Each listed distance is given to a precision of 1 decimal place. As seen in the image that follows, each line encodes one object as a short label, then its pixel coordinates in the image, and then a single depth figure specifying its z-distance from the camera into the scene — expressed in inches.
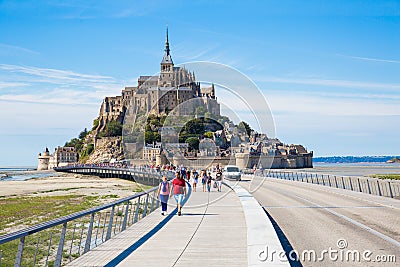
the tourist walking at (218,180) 1306.8
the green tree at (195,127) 4850.9
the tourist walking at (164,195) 702.5
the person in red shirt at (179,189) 700.7
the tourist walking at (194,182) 1301.4
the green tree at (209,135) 5257.9
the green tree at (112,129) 7377.0
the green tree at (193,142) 4677.7
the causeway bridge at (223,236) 370.6
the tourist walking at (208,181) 1199.6
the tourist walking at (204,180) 1254.3
